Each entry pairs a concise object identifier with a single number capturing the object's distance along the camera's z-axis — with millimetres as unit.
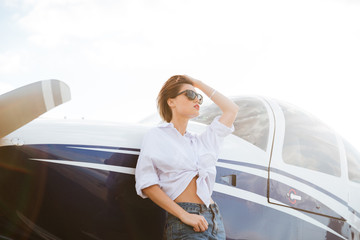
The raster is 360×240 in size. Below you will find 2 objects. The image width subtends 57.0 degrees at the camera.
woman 2104
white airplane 2131
